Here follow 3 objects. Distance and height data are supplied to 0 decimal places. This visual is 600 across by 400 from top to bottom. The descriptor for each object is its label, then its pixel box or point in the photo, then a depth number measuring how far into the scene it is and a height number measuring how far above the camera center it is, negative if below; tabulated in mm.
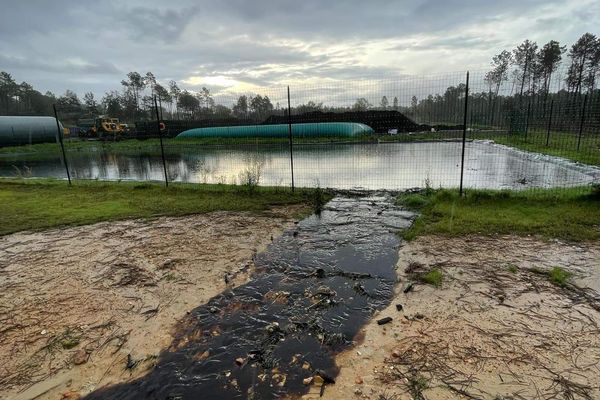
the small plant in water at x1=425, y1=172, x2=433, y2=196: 7705 -1502
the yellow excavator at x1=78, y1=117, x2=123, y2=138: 36938 +458
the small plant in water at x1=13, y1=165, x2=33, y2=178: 13877 -1605
